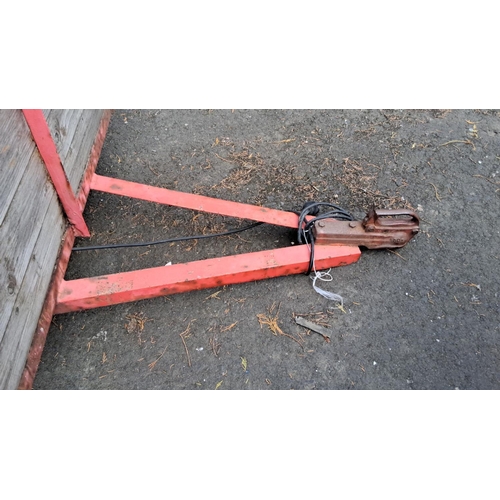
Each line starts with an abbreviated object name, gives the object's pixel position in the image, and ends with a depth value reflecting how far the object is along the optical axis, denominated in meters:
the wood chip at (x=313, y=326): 2.84
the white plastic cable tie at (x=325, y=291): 2.99
